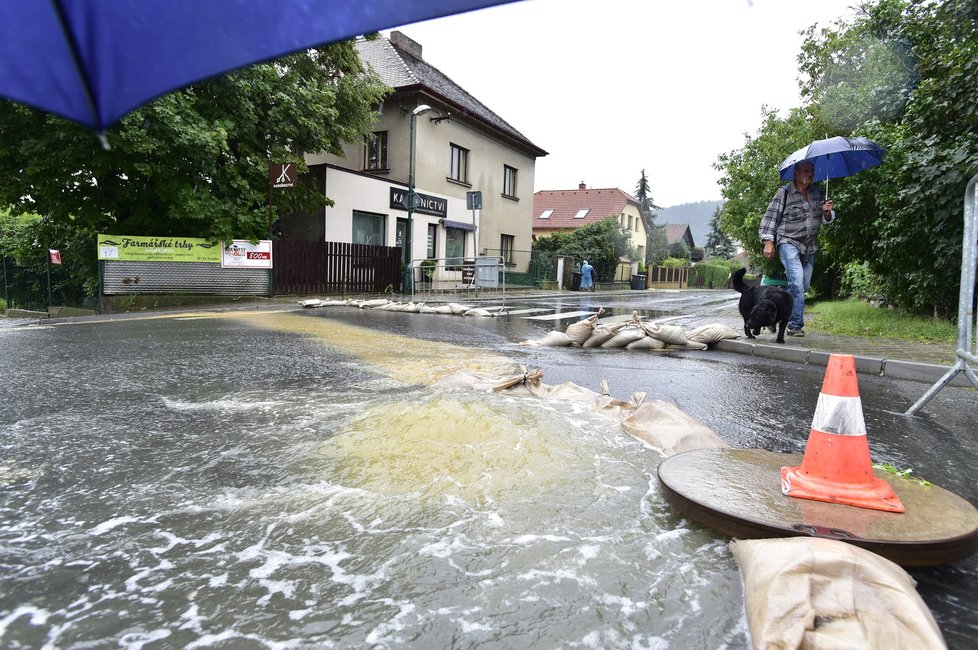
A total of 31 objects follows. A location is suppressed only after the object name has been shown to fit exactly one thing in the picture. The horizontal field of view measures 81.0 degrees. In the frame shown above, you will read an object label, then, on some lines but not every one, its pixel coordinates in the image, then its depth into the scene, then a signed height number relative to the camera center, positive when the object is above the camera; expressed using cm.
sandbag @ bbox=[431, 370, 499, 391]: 443 -80
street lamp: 1903 +205
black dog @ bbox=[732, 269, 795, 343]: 679 -21
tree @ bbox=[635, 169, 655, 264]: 6756 +1089
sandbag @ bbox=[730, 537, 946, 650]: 136 -80
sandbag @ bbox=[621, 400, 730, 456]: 306 -81
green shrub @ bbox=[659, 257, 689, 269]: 4902 +198
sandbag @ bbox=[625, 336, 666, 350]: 712 -73
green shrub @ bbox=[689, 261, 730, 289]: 5187 +112
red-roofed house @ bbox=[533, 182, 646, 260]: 4772 +642
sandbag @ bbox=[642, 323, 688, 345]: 714 -60
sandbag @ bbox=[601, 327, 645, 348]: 716 -66
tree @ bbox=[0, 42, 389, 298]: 1166 +251
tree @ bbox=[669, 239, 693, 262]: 6600 +414
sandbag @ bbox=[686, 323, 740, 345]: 723 -59
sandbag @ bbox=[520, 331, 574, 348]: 733 -74
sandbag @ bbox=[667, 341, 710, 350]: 716 -74
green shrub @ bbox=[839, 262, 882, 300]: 1163 +22
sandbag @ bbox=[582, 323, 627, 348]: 723 -66
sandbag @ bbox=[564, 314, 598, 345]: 726 -61
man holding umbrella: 687 +81
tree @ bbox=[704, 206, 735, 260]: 7912 +609
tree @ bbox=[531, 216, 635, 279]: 3225 +221
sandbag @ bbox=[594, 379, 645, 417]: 379 -81
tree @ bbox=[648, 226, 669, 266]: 6003 +442
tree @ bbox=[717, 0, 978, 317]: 720 +218
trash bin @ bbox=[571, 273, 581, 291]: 2864 +16
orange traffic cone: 221 -66
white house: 1891 +428
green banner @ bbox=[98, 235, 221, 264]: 1230 +53
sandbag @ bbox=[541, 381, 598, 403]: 418 -82
